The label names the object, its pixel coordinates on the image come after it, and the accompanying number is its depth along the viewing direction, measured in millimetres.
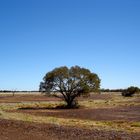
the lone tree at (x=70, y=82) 34931
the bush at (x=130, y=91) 64476
